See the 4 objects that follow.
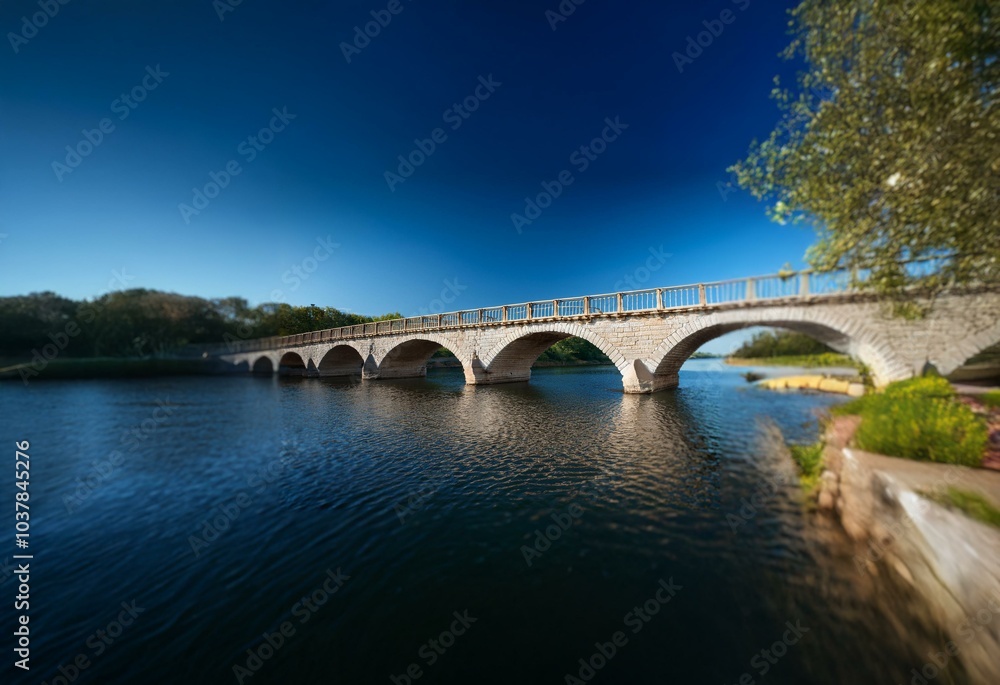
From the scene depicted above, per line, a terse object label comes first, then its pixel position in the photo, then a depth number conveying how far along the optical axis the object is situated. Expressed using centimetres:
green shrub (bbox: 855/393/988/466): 521
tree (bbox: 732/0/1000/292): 649
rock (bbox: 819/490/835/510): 642
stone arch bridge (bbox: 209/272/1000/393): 1338
